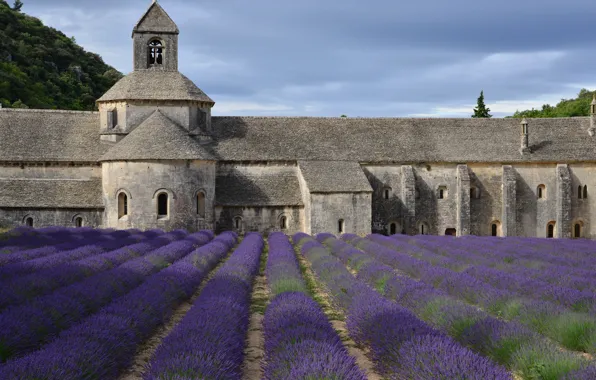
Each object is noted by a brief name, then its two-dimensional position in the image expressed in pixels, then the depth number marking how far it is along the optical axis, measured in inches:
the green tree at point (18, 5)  4618.6
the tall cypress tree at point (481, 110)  2854.3
